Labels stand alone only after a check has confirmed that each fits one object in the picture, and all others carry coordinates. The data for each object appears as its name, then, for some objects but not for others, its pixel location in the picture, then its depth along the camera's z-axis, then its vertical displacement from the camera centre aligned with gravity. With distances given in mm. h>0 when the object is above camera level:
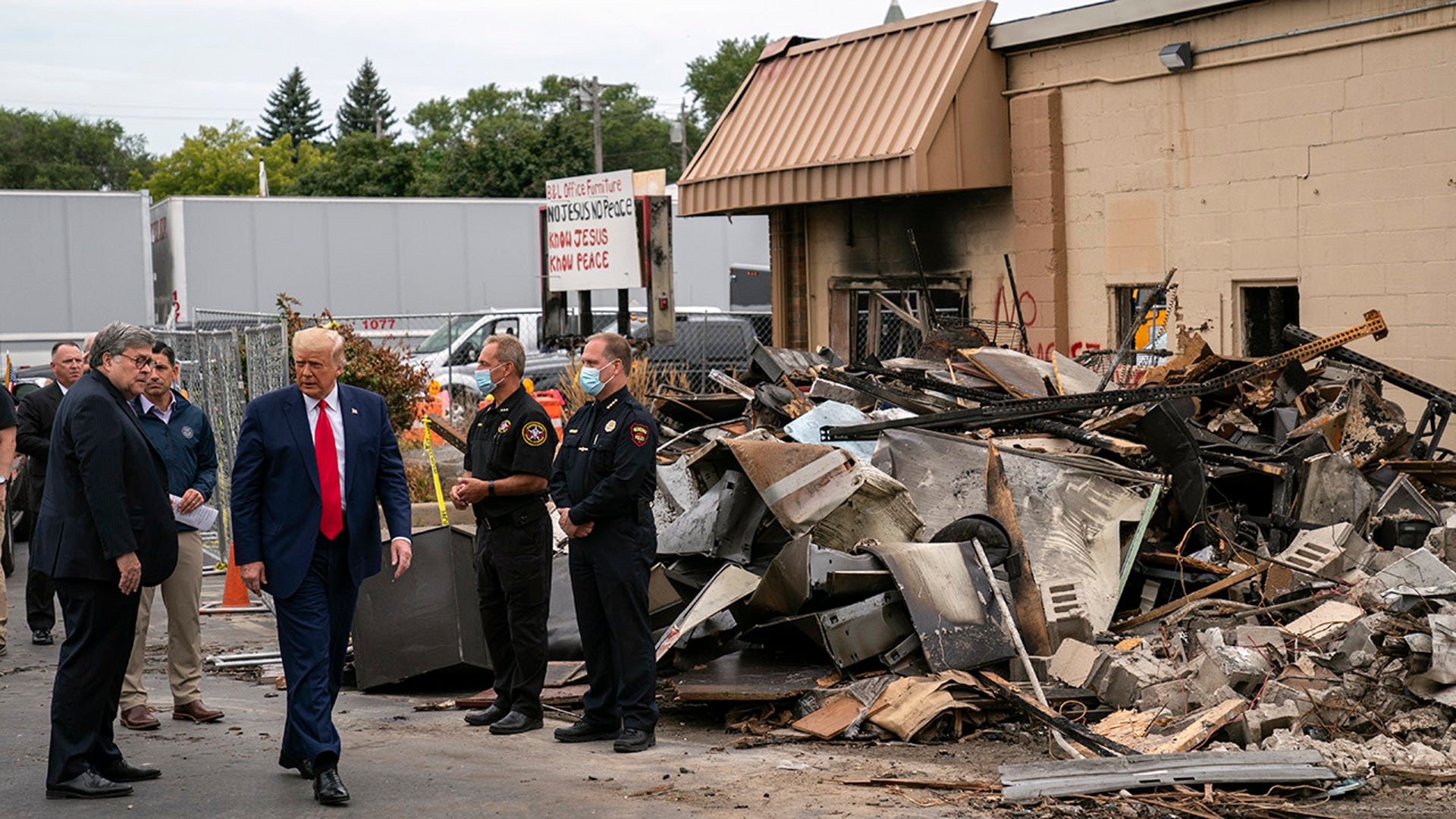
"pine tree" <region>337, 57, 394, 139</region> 128750 +22095
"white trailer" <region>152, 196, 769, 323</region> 29219 +1942
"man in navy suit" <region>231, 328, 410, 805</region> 5668 -707
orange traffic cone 10477 -1865
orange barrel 16281 -720
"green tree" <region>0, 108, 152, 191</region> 92062 +13316
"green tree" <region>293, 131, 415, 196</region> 56594 +7092
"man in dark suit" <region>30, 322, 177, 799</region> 5648 -802
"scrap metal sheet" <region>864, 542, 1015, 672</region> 7176 -1422
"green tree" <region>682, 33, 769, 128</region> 99500 +18781
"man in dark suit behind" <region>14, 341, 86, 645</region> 9312 -546
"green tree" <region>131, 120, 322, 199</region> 79062 +10454
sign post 16875 +1277
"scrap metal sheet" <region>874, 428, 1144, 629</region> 8047 -1040
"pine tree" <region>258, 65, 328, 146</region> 131250 +21909
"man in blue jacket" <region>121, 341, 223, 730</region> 7059 -961
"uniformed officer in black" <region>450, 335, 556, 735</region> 6867 -879
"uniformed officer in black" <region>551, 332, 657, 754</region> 6590 -963
